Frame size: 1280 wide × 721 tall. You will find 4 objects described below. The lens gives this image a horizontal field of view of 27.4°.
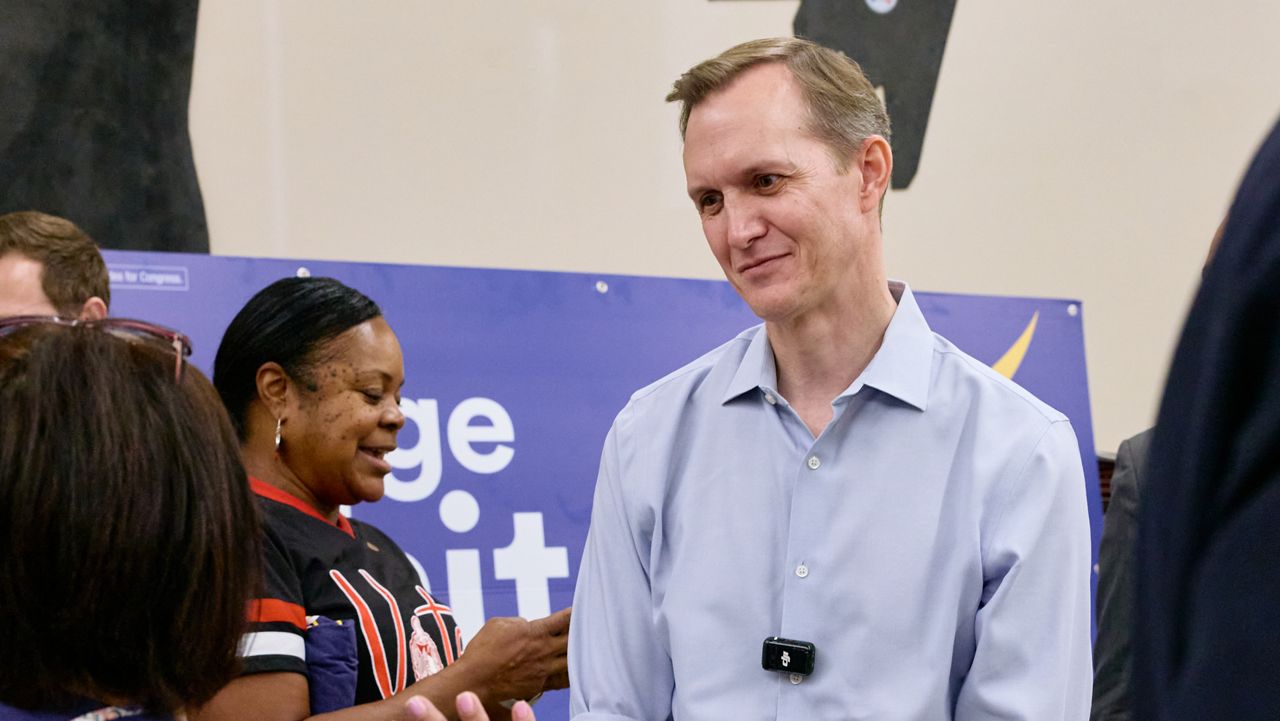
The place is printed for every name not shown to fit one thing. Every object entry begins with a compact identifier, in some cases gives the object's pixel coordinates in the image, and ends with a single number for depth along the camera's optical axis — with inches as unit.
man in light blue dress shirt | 79.1
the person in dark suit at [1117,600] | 101.0
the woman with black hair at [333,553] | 87.3
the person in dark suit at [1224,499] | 40.1
